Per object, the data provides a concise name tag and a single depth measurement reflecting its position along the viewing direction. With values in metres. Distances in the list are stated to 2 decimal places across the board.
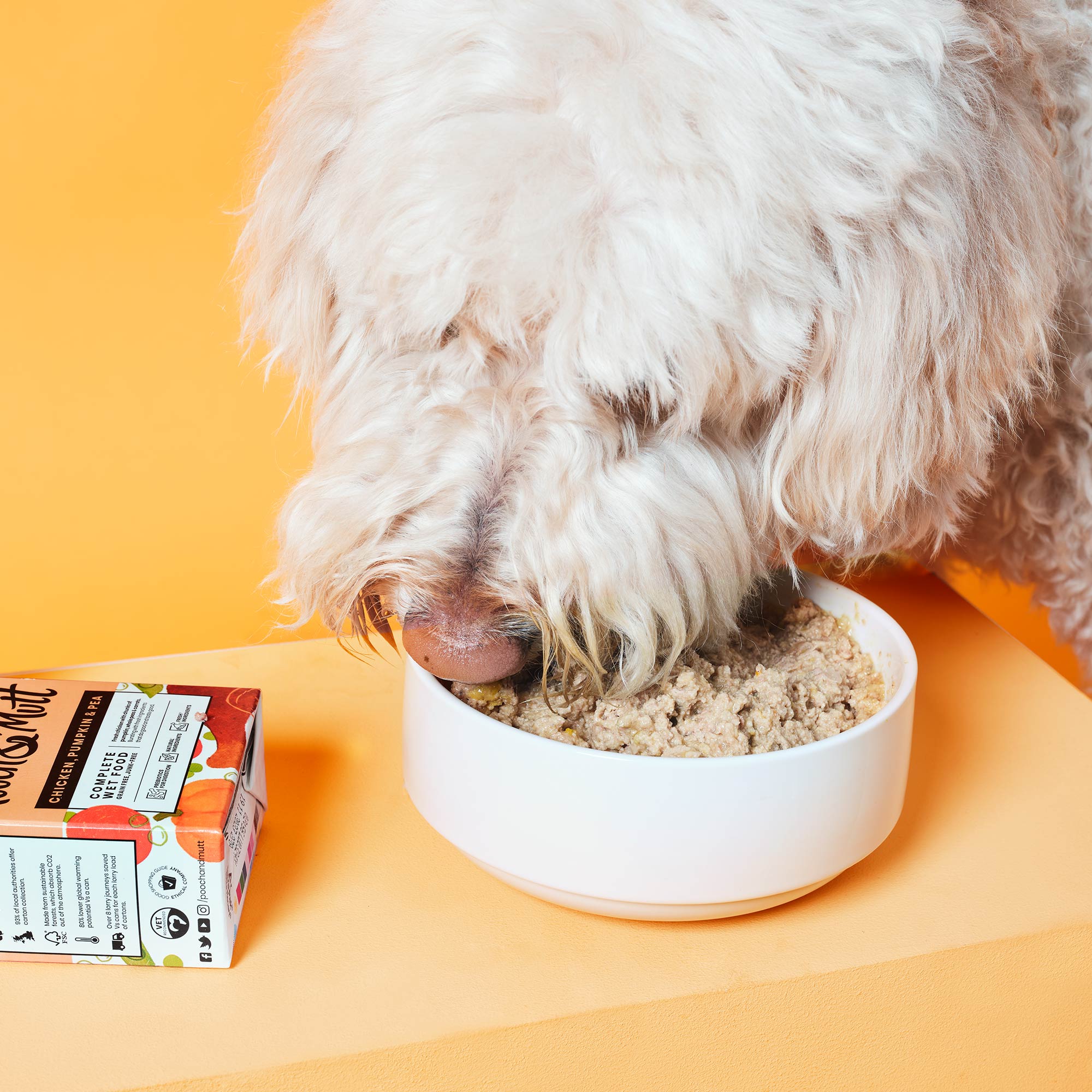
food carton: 0.81
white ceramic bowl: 0.80
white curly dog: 0.81
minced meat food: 0.87
